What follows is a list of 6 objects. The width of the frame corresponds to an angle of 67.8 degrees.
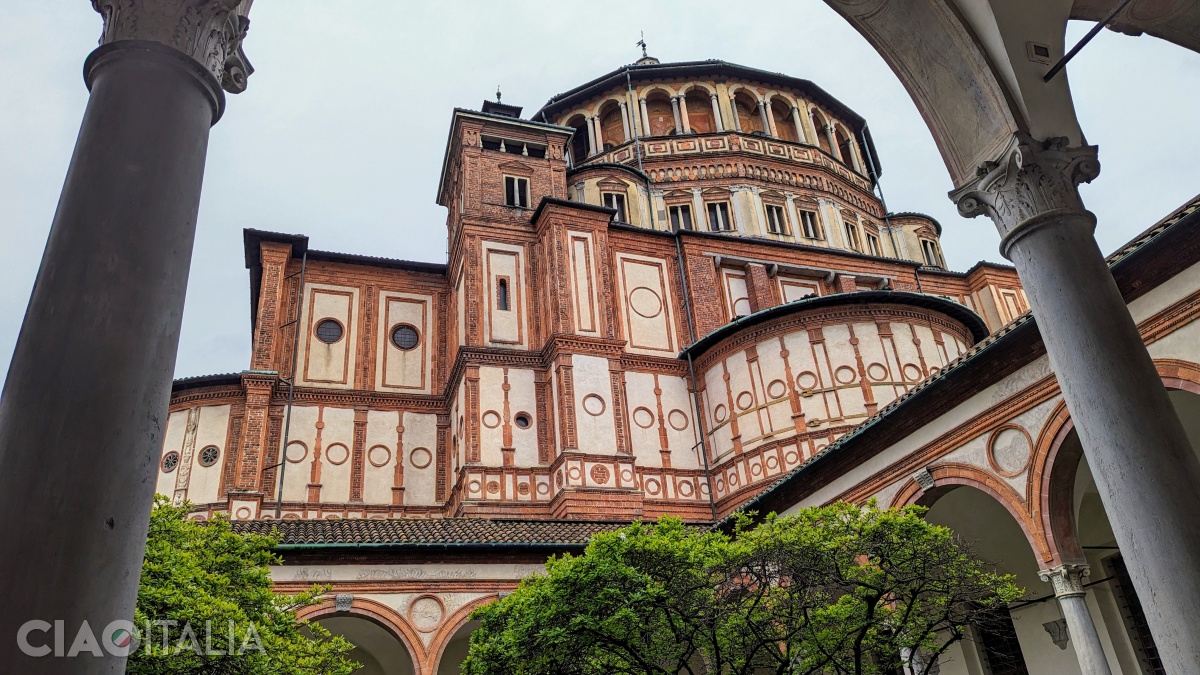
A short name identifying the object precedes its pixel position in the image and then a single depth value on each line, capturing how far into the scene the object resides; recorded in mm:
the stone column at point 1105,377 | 4656
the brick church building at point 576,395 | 16000
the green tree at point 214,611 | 9836
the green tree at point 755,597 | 10453
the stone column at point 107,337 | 2994
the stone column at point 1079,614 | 11506
